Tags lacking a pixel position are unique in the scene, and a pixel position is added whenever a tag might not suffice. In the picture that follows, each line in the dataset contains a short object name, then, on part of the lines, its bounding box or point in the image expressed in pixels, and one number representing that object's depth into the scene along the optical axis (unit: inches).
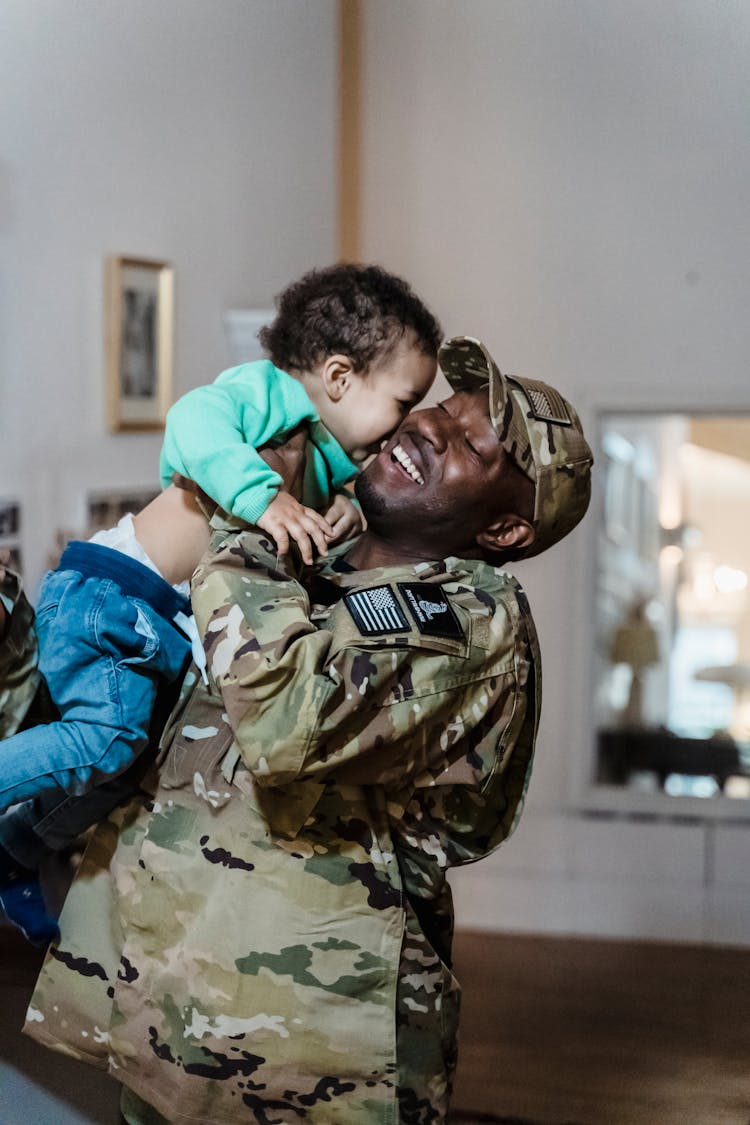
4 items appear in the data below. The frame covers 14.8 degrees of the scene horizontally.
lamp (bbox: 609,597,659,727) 251.3
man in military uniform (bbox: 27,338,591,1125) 122.3
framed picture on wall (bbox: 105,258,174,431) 176.4
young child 126.0
